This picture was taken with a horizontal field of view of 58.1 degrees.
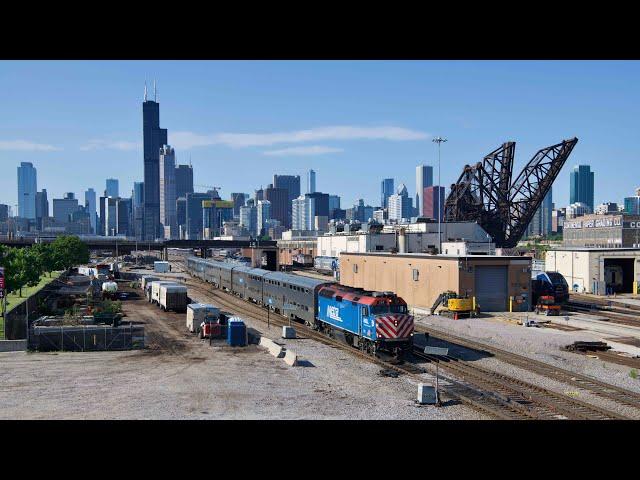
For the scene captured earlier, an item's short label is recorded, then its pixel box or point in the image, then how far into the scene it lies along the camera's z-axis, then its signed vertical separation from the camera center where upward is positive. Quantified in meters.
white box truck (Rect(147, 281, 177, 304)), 59.71 -5.69
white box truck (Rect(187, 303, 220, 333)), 41.00 -5.43
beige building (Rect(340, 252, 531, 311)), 48.56 -3.78
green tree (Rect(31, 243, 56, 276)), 80.01 -2.51
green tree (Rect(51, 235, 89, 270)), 94.62 -2.43
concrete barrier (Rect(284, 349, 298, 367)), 30.34 -6.50
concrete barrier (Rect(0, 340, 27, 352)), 34.16 -6.34
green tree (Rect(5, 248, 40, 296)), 49.96 -2.97
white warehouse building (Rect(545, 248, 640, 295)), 63.66 -3.85
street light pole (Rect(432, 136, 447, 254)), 69.34 +11.54
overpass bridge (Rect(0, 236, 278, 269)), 144.25 -1.82
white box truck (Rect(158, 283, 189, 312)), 54.53 -5.81
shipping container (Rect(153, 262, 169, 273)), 111.25 -5.69
